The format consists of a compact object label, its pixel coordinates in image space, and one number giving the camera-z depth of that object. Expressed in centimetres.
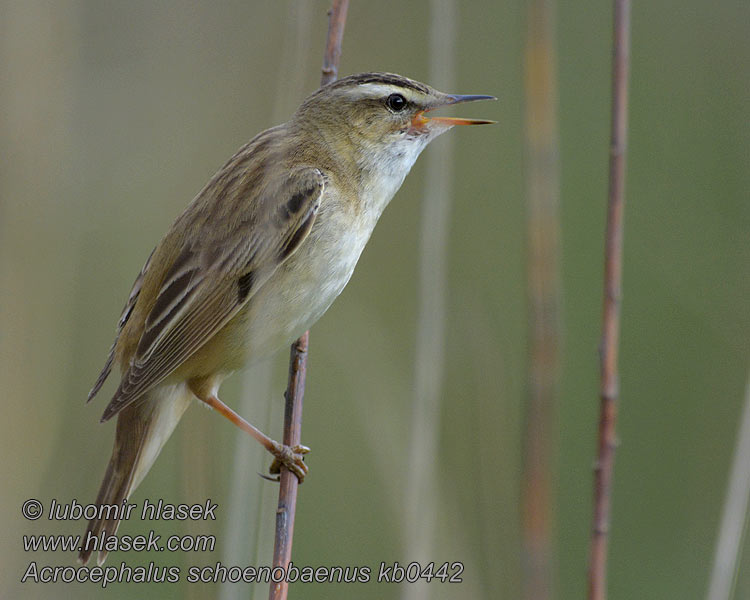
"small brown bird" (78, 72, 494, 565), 607
